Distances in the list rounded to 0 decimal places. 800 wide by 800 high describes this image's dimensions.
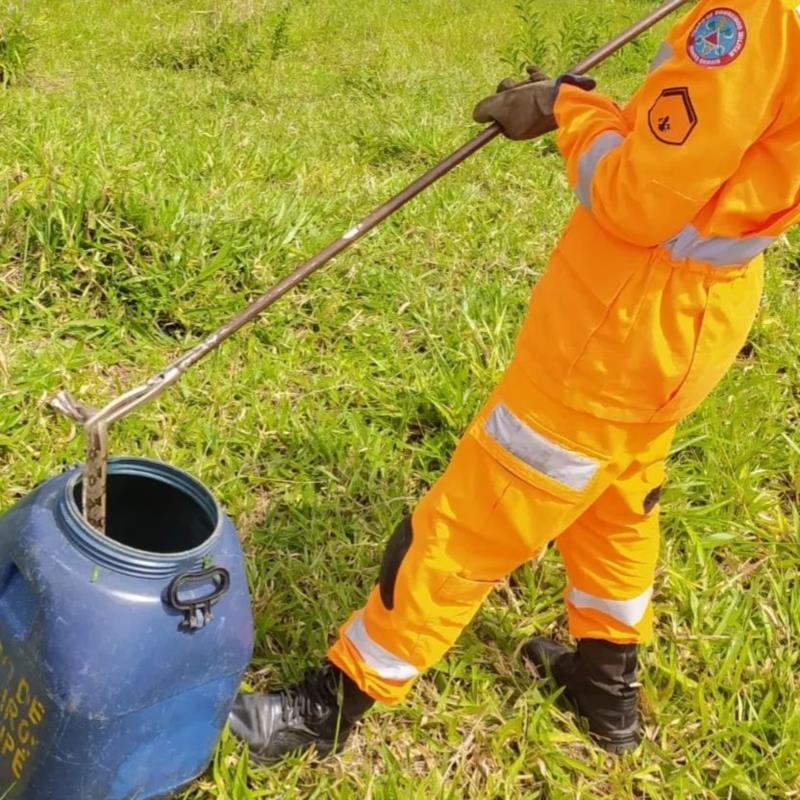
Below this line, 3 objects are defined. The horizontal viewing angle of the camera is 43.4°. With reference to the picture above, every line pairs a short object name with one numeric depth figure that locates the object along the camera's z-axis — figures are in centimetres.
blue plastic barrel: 166
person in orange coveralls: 160
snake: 173
